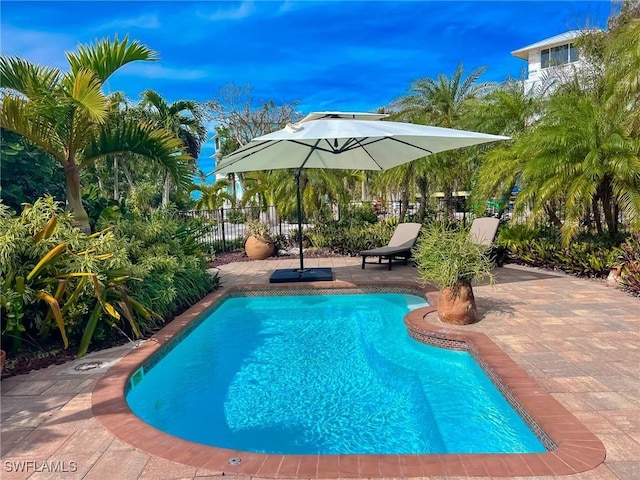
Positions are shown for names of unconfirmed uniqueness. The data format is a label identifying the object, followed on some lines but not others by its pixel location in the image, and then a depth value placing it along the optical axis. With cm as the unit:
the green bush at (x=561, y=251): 816
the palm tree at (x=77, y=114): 545
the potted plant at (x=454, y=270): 555
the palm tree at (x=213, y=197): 2036
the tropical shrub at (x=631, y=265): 684
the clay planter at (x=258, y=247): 1242
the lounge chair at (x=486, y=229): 862
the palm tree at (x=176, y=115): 2511
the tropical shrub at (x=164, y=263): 612
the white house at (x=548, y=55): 2758
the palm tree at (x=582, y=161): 748
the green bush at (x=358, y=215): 1369
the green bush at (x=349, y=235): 1252
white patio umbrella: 632
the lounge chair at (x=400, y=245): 993
